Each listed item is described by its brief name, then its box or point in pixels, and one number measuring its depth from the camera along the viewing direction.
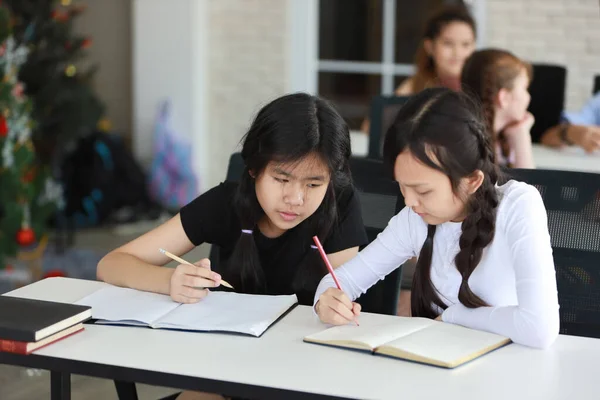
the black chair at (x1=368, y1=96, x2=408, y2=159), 3.37
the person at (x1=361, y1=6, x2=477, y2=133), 4.03
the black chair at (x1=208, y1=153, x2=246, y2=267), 2.25
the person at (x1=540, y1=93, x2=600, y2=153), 3.63
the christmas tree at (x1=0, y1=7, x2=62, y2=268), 4.15
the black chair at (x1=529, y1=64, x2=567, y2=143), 4.24
